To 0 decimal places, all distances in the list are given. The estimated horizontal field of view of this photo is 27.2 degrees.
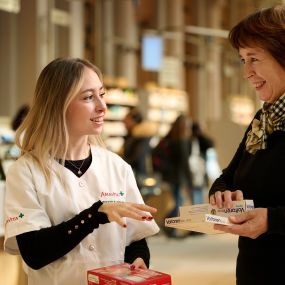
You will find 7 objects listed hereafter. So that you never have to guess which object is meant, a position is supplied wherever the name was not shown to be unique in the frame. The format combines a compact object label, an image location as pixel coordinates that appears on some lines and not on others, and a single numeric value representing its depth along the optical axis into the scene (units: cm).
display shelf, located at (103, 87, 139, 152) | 1211
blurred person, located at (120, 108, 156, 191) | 766
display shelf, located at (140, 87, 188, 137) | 1345
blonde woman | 188
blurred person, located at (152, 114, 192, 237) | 800
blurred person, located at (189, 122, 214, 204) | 840
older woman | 178
